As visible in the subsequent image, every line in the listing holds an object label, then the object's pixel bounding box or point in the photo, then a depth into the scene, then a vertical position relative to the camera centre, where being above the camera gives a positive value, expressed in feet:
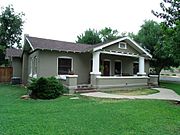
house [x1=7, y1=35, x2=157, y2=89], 56.95 +2.64
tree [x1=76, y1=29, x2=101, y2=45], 114.21 +16.78
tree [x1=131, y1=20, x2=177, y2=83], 86.93 +12.14
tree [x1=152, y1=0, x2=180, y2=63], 36.58 +8.19
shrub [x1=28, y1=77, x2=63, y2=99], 44.37 -3.48
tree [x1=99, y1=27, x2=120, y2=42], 123.03 +20.83
